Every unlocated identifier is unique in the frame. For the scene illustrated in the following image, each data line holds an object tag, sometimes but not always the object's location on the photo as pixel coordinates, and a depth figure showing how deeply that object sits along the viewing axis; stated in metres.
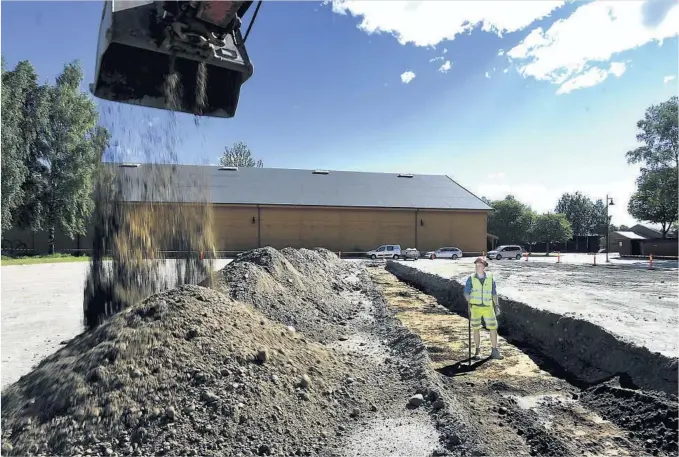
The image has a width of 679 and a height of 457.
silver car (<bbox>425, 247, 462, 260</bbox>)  34.06
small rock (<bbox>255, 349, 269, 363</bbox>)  3.92
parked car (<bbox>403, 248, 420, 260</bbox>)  32.94
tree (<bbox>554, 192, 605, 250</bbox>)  98.38
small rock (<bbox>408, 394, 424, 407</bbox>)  4.01
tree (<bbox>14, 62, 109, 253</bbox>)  30.83
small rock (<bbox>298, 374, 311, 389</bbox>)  3.88
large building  33.88
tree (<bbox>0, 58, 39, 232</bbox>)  25.97
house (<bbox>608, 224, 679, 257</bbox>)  40.74
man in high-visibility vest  5.95
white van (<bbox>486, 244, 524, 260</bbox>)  36.72
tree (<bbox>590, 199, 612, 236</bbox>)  96.50
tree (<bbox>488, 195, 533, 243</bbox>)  61.34
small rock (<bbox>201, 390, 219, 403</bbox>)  3.31
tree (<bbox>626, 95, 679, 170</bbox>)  34.51
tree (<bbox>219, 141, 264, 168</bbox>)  62.31
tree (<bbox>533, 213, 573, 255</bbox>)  61.81
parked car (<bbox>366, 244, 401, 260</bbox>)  32.81
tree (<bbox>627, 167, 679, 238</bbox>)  33.22
